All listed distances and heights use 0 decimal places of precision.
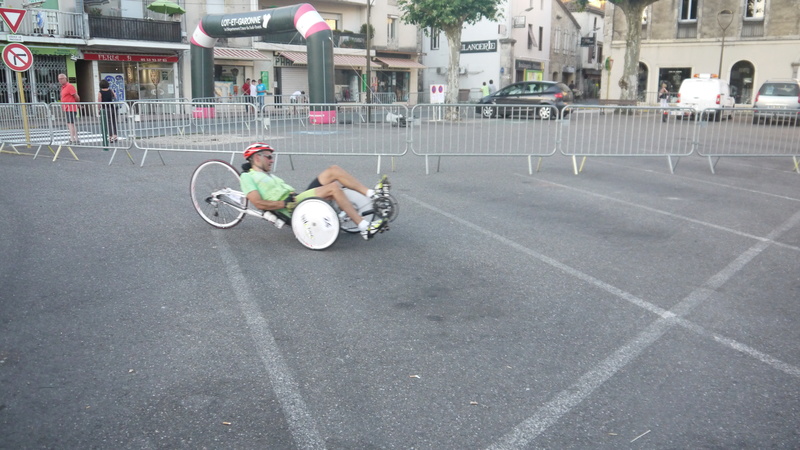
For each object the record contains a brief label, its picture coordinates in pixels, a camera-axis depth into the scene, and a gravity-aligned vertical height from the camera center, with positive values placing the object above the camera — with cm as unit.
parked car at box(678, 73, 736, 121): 2917 +57
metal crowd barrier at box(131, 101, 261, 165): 1206 -44
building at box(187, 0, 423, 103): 3619 +282
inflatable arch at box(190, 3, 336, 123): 2150 +233
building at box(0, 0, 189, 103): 2756 +248
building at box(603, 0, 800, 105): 3806 +371
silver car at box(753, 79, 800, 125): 2795 +44
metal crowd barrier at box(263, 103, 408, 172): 1166 -57
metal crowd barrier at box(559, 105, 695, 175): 1191 -47
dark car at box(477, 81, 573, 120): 3048 +48
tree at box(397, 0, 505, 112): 2875 +392
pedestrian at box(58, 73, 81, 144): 1327 -6
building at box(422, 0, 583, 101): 4894 +430
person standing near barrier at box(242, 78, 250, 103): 3408 +79
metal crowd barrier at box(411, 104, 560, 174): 1186 -54
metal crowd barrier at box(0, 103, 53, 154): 1370 -45
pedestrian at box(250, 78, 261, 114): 3283 +68
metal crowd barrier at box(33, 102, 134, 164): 1284 -40
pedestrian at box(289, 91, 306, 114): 3079 +28
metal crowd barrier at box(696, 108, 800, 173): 1209 -48
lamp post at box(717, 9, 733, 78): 3919 +506
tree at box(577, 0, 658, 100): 3497 +336
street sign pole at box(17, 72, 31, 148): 1374 -47
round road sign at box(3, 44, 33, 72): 1517 +104
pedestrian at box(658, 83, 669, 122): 3346 +45
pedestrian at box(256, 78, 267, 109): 3311 +71
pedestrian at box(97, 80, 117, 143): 1294 -27
